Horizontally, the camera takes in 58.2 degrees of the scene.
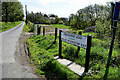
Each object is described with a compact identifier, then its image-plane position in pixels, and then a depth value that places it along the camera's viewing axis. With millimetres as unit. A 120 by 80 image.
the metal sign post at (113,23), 3987
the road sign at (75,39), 4645
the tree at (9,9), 31012
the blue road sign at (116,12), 3922
